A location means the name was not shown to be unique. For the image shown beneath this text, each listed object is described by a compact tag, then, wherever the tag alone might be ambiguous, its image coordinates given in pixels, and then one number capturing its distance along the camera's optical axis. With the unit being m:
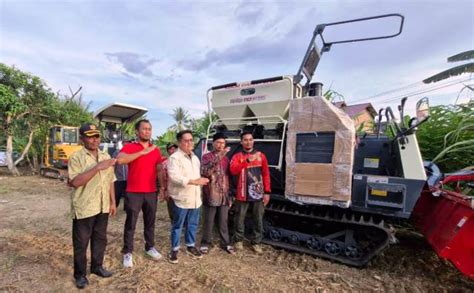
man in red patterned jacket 3.87
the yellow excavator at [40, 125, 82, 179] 12.13
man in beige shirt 3.44
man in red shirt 3.30
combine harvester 3.35
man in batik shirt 3.83
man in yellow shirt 2.79
